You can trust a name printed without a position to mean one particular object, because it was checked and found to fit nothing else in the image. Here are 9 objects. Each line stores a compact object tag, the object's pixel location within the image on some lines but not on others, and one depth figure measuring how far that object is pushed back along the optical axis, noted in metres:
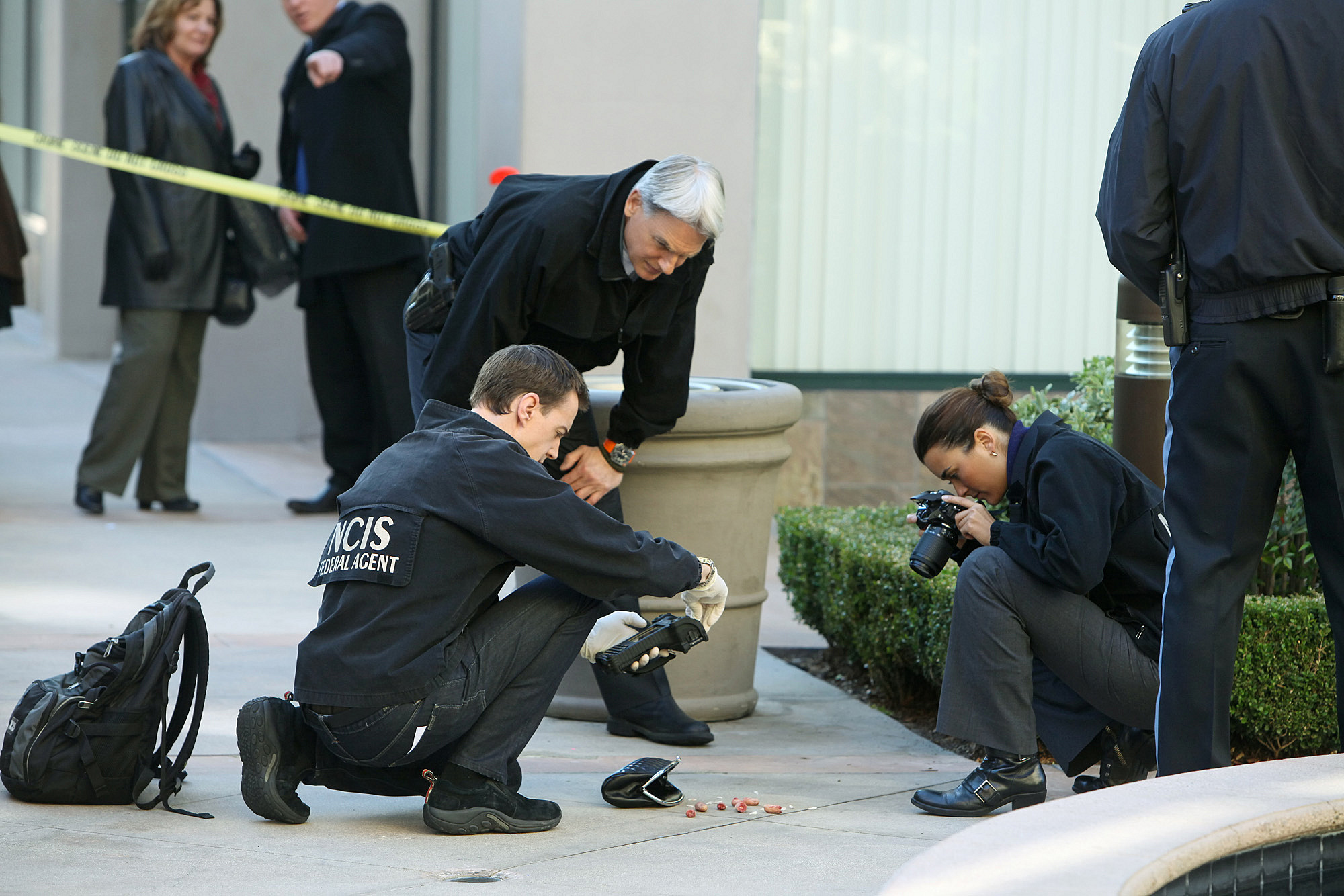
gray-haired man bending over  8.28
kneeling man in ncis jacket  6.92
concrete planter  9.24
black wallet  7.66
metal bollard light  9.00
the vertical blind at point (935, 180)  15.59
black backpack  7.20
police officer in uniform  6.84
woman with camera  7.62
